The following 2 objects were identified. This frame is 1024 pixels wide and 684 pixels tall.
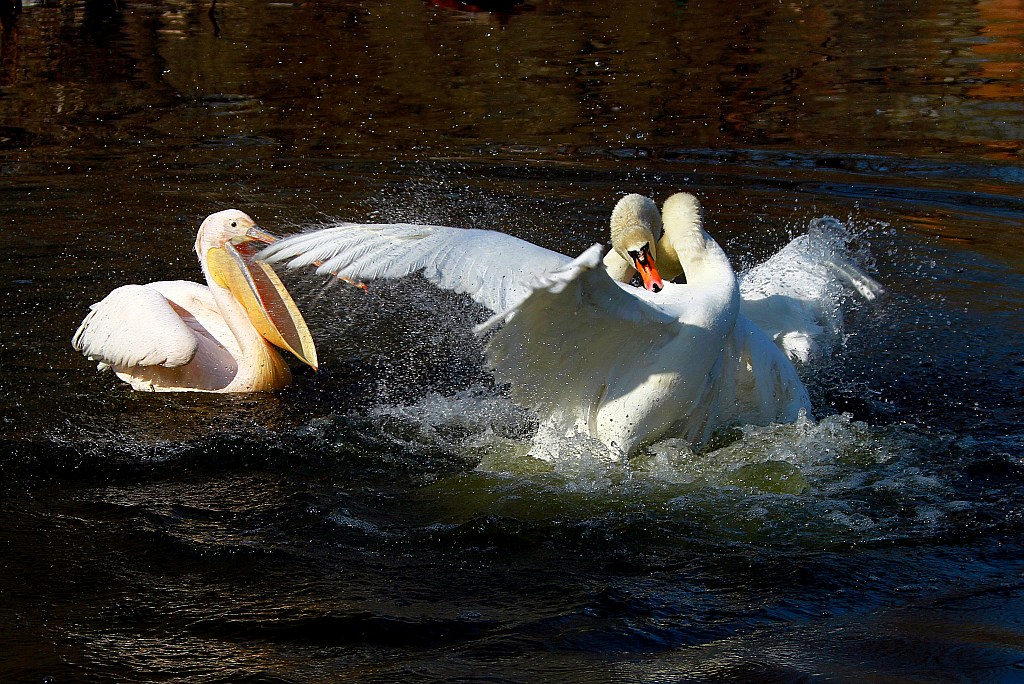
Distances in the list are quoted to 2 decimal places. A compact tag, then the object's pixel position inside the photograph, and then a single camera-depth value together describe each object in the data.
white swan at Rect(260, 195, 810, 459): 8.51
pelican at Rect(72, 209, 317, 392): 11.43
